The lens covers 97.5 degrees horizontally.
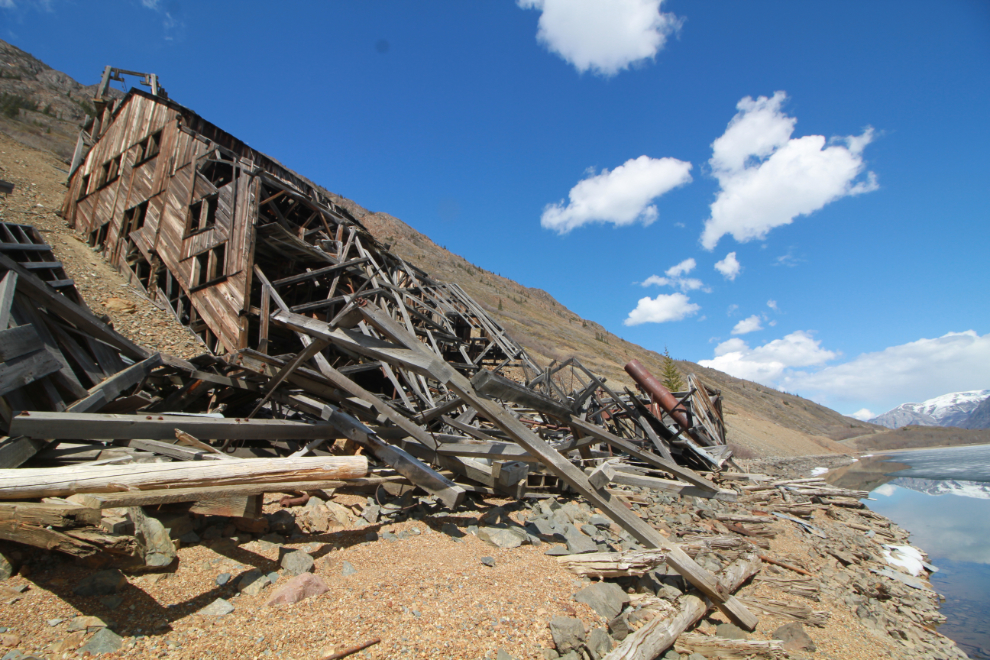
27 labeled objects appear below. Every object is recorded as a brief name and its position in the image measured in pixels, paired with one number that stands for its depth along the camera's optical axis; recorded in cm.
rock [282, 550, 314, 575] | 333
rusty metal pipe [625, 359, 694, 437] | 1318
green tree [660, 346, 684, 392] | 2961
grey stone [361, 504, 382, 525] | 462
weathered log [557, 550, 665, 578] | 414
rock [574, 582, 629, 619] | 359
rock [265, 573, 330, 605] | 295
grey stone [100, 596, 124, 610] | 257
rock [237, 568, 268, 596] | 301
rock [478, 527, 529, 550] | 460
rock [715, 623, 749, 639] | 393
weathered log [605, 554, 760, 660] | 313
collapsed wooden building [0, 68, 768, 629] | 420
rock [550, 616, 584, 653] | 301
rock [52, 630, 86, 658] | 220
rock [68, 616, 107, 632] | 235
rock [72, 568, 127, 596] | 262
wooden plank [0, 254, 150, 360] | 491
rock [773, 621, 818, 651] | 402
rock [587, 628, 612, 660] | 300
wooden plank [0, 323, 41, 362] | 411
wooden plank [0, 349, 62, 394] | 408
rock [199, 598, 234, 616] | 272
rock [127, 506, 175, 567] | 296
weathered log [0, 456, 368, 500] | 281
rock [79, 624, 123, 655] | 222
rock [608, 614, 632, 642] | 333
